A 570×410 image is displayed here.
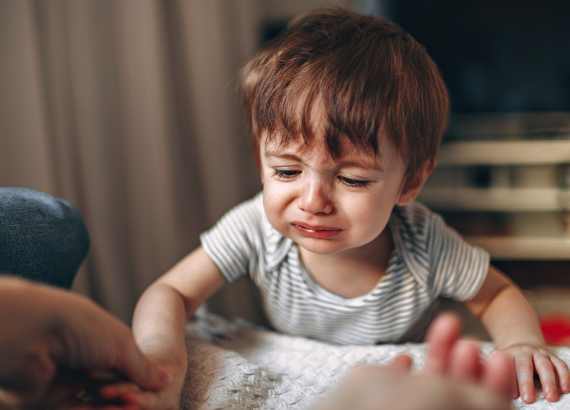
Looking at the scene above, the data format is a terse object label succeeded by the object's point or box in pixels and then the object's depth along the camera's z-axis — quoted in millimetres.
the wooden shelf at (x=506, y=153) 1702
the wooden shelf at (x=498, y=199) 1760
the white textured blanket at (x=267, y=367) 685
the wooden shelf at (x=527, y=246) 1761
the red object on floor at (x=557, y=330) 1536
